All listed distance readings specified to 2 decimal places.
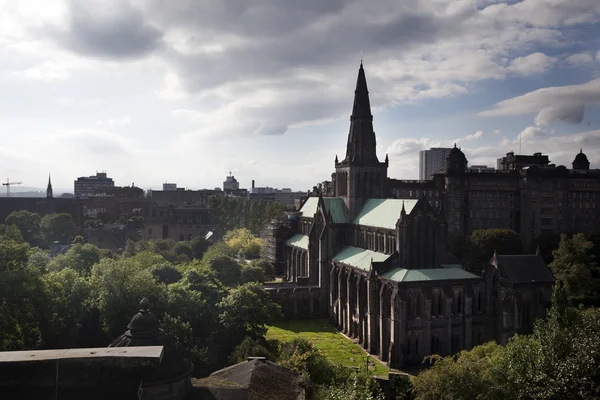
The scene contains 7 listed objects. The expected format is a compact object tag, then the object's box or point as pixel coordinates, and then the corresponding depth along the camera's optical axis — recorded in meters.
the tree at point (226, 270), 69.19
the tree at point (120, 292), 41.31
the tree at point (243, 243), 110.44
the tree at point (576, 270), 68.25
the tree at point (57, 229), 115.11
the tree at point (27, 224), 112.50
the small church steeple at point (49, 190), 166.86
